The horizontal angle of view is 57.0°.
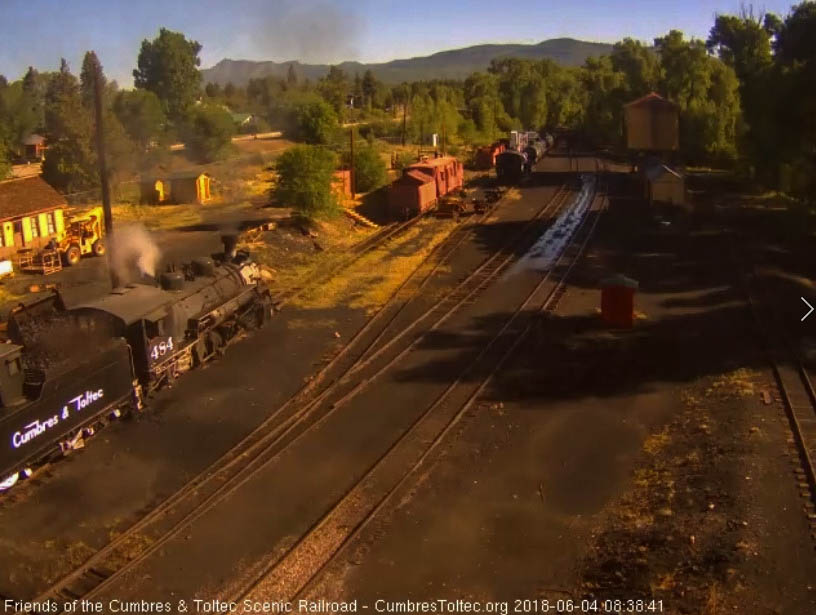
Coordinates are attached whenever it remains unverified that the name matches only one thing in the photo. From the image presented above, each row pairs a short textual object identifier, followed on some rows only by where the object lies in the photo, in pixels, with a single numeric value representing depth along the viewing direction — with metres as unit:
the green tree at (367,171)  46.72
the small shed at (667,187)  39.47
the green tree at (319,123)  66.00
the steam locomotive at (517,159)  55.03
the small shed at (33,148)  76.44
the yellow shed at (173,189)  44.53
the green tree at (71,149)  42.62
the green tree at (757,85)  33.53
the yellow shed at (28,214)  29.91
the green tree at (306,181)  33.53
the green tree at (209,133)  62.23
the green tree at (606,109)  82.00
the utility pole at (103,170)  19.98
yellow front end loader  29.89
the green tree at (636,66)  81.12
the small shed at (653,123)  56.75
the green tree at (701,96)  57.81
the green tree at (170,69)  92.25
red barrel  19.86
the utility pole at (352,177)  44.41
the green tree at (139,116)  61.84
